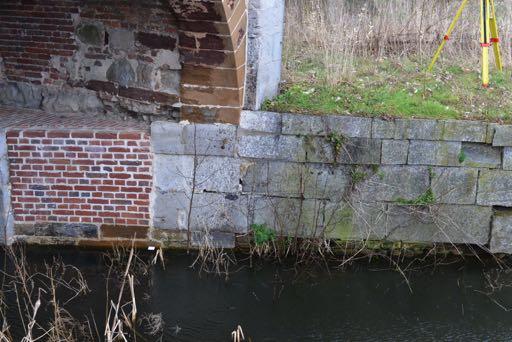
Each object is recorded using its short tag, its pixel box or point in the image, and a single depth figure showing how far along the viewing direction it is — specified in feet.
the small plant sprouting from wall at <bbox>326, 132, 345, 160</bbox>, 18.07
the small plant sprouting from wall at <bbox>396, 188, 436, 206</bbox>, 18.56
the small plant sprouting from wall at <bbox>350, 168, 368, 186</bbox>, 18.43
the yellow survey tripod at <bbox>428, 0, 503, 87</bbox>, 19.85
